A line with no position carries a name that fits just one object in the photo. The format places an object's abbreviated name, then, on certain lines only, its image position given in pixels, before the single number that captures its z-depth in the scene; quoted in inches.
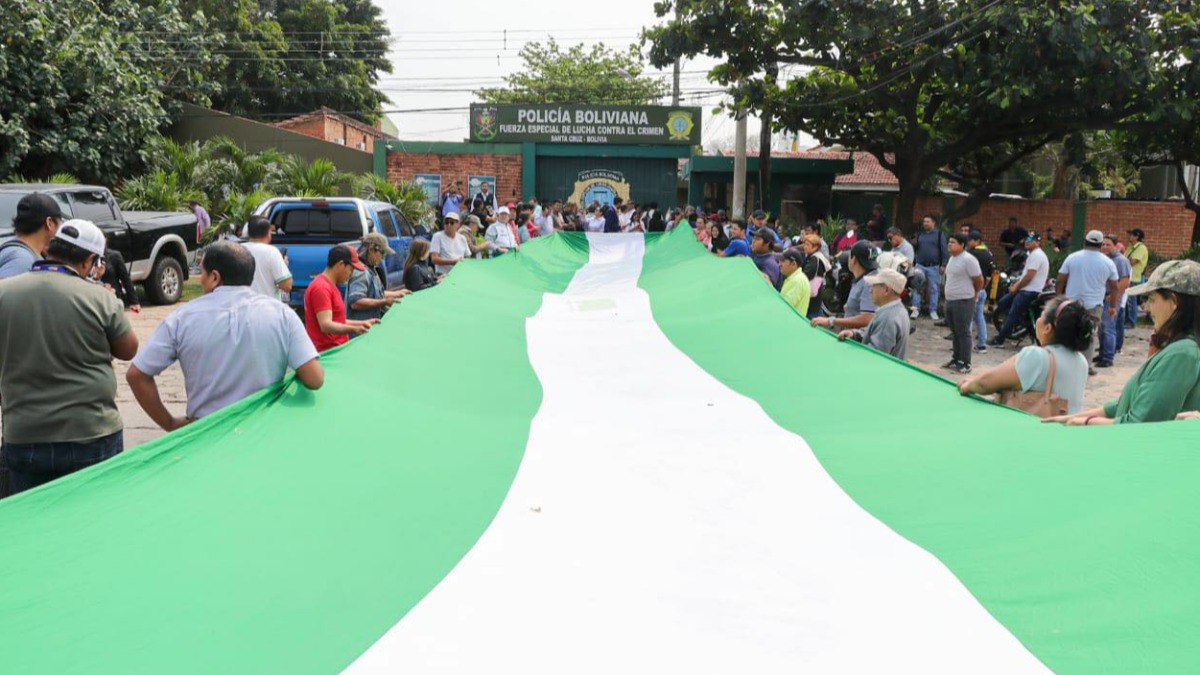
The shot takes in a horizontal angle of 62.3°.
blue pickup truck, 506.3
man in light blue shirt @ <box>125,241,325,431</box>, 175.2
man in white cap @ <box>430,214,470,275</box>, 477.1
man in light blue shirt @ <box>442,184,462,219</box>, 816.9
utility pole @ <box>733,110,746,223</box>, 978.7
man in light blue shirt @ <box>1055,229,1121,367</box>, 470.0
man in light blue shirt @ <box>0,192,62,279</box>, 190.5
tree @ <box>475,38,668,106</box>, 2151.8
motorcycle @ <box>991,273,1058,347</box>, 551.8
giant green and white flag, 113.5
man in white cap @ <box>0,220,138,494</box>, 164.9
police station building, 1156.5
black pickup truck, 539.2
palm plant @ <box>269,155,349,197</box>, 812.0
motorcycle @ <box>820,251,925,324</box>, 597.6
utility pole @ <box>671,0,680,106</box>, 1471.8
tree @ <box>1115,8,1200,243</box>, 652.7
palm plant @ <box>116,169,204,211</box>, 776.3
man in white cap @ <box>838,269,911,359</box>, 276.8
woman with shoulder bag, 200.4
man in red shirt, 253.8
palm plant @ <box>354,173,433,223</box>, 833.5
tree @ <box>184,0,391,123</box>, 1608.0
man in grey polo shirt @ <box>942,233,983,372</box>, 474.6
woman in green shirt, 166.2
